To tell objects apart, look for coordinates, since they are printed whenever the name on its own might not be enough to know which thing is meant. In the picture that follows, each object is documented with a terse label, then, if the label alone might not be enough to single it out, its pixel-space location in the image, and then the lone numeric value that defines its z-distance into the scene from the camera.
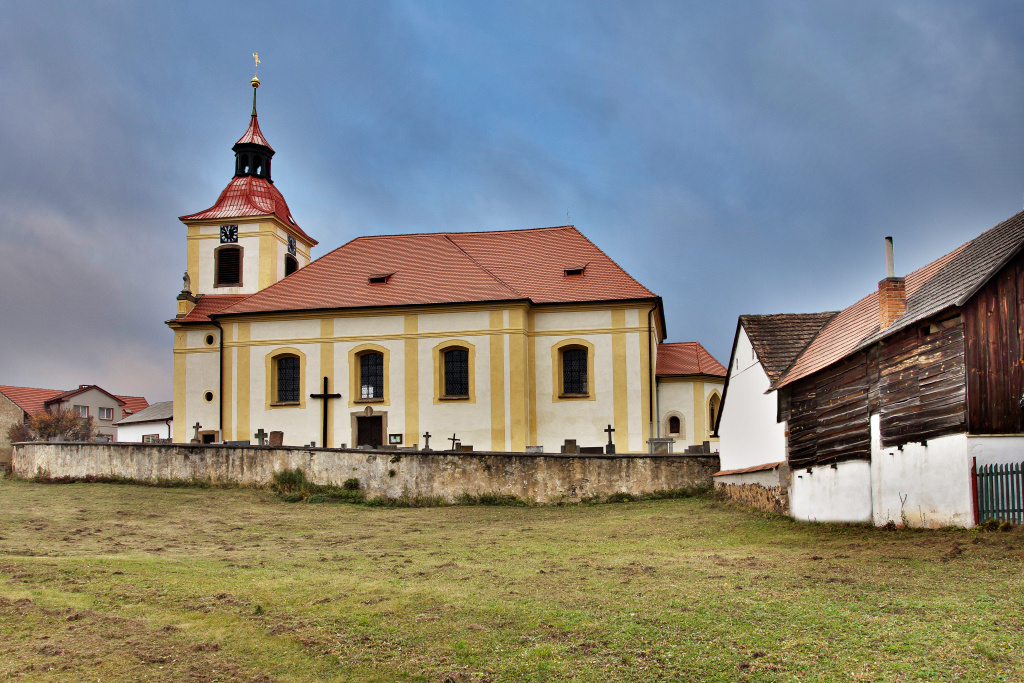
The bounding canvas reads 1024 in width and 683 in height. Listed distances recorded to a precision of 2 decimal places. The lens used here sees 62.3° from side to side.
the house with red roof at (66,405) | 59.03
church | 30.19
